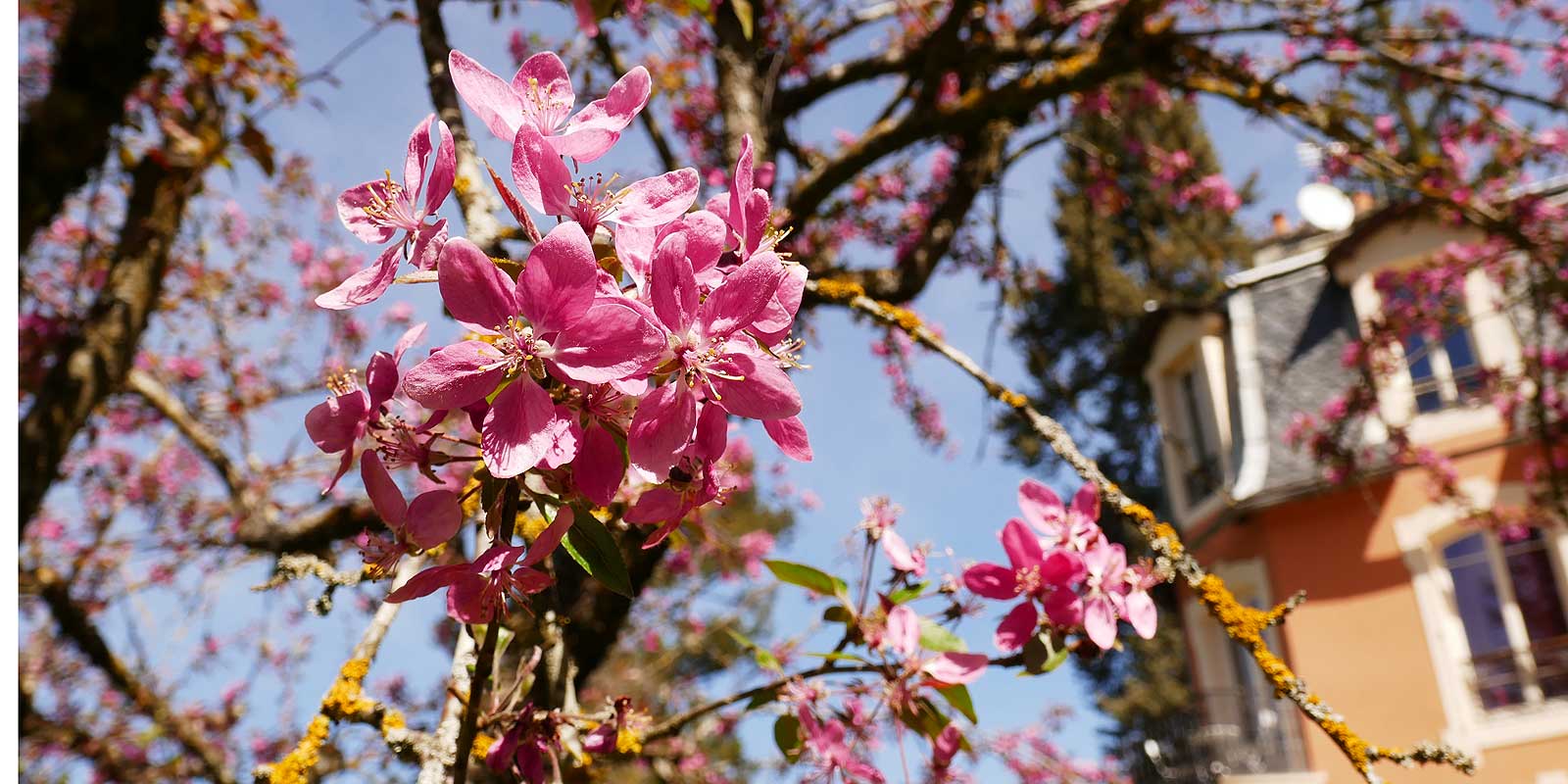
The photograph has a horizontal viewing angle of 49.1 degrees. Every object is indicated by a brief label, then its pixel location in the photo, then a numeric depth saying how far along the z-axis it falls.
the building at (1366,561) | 6.31
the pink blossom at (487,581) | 0.29
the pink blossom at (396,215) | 0.30
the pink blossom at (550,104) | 0.30
